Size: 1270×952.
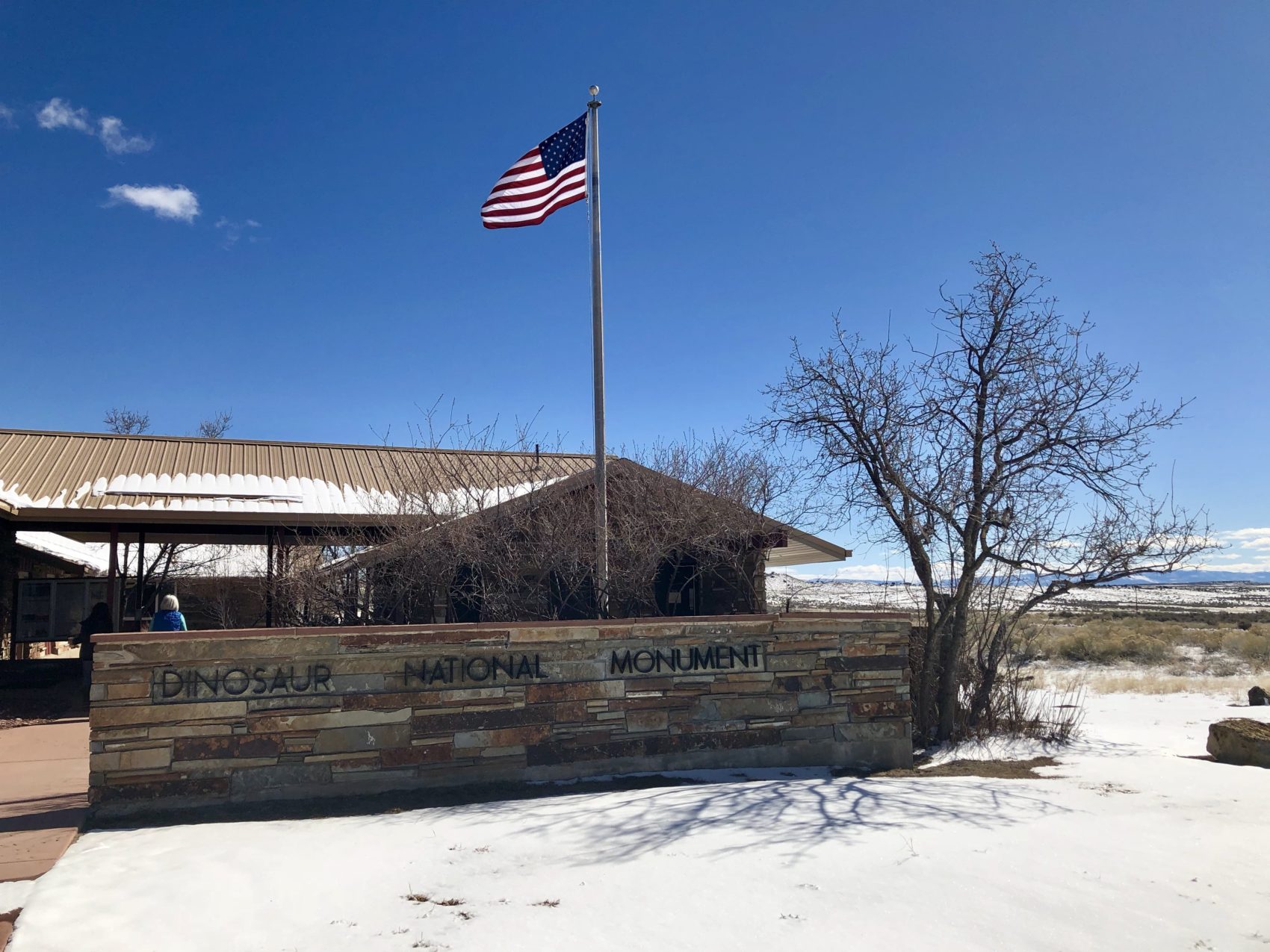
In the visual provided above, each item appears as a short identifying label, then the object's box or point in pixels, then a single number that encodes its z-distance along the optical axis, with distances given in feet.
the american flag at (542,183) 36.14
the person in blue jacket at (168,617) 28.48
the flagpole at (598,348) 32.35
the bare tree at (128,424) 110.73
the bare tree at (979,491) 34.58
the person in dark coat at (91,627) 44.78
